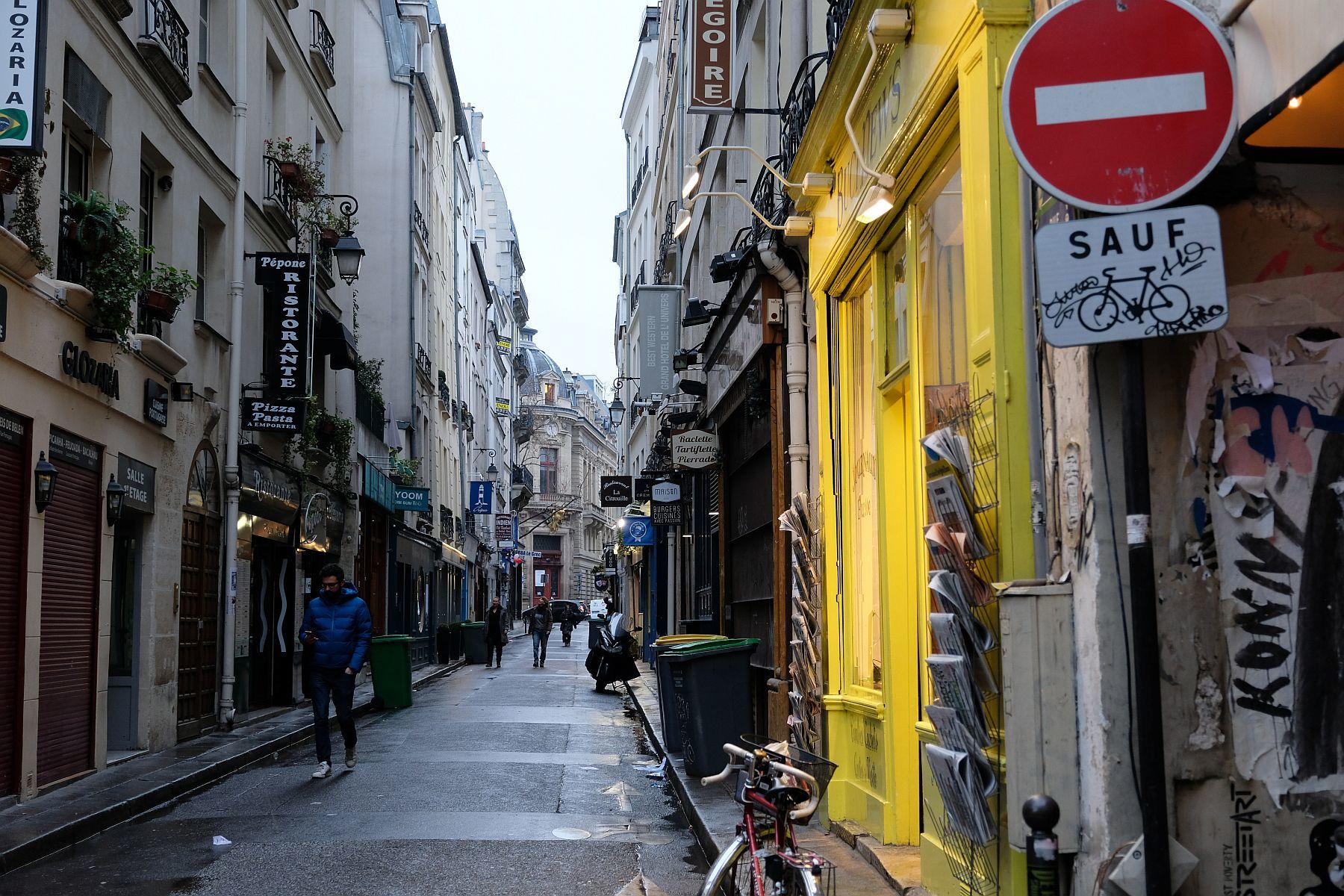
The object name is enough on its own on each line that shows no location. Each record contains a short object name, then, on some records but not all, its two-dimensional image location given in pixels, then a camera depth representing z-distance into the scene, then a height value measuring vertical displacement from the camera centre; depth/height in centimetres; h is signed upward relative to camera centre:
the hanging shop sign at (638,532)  3259 +128
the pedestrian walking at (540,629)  3734 -111
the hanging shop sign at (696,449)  1728 +170
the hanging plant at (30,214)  1031 +281
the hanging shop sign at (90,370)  1130 +187
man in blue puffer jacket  1263 -46
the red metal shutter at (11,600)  1023 -6
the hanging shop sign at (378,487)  2684 +205
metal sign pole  374 -25
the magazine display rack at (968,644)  528 -23
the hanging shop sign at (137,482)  1298 +104
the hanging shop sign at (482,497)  4931 +328
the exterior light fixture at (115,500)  1239 +82
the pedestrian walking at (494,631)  3531 -108
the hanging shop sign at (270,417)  1727 +214
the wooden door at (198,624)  1539 -38
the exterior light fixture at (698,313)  1764 +350
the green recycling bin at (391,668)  2073 -117
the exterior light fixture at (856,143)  672 +237
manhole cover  909 -161
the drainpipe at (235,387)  1636 +244
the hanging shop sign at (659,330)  2520 +469
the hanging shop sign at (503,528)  5700 +249
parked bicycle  480 -85
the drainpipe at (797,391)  1056 +147
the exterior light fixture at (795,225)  1015 +263
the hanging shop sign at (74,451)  1120 +117
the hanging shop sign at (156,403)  1359 +184
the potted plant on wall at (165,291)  1334 +290
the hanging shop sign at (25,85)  916 +333
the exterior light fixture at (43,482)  1059 +83
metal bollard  341 -63
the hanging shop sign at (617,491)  3409 +238
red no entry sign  372 +131
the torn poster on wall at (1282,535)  418 +14
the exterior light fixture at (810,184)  938 +272
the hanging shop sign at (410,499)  3055 +199
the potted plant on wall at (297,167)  1898 +584
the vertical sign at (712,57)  1497 +583
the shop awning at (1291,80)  344 +129
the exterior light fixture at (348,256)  2125 +507
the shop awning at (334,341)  2220 +395
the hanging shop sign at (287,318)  1780 +348
